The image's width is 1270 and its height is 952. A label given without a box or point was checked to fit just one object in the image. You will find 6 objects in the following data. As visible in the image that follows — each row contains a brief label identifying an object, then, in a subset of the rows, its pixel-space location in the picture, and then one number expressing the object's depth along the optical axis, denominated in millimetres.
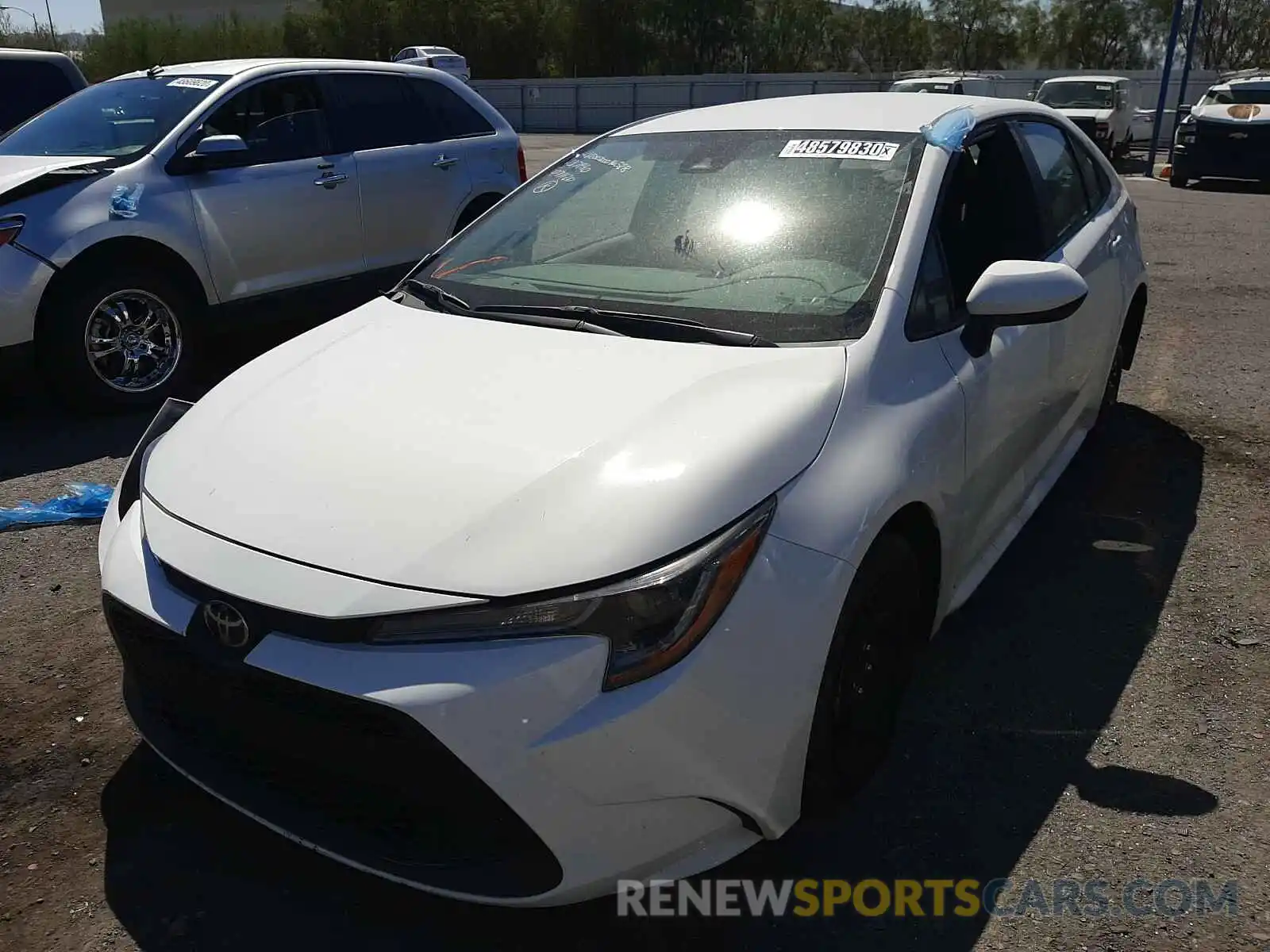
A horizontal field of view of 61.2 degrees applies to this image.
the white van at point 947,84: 22031
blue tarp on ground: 4270
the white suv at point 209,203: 5234
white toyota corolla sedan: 1916
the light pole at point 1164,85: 18922
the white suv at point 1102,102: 20359
